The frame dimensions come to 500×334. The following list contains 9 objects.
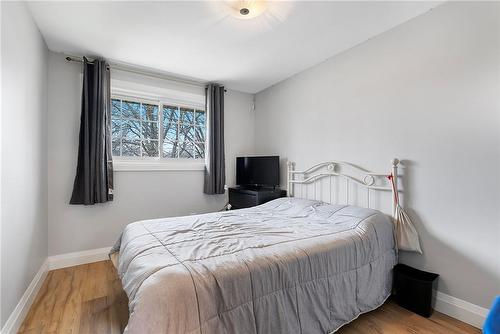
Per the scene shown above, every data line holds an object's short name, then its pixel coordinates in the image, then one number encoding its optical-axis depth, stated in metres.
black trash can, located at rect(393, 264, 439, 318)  1.81
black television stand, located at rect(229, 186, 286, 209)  3.17
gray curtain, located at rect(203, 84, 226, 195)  3.56
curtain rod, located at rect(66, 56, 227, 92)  2.77
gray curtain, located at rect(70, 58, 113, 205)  2.71
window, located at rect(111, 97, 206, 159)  3.16
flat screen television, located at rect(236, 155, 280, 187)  3.40
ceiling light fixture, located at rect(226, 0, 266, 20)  1.84
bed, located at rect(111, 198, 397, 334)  1.11
